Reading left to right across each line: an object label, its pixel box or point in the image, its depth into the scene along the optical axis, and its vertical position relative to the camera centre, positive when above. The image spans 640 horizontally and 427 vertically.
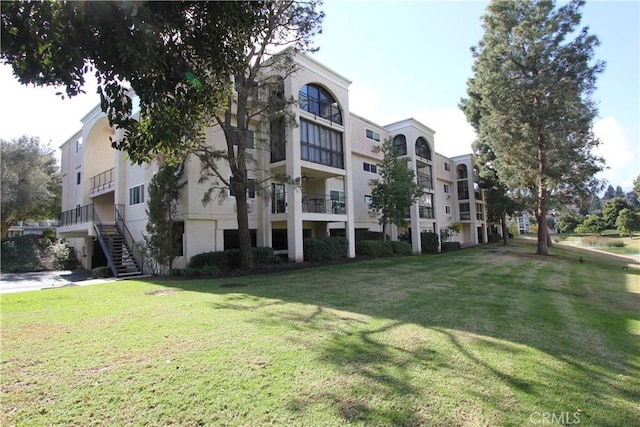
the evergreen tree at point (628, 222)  52.12 +0.30
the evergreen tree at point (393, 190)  23.47 +2.97
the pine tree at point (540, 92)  22.09 +9.27
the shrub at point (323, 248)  18.48 -0.85
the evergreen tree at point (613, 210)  62.97 +2.83
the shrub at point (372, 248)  22.42 -1.09
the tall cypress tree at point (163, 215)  15.23 +1.12
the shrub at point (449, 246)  32.42 -1.71
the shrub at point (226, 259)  15.39 -1.06
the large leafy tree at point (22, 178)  26.27 +5.42
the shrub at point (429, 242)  29.86 -1.08
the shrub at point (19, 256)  23.23 -0.90
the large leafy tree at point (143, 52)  3.33 +2.13
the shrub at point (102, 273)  17.05 -1.66
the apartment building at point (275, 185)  17.22 +3.47
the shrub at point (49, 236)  28.54 +0.62
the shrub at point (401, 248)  25.12 -1.29
